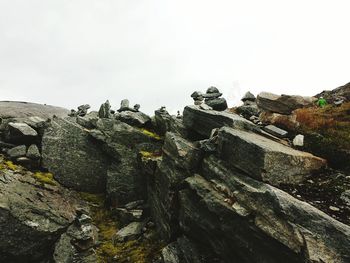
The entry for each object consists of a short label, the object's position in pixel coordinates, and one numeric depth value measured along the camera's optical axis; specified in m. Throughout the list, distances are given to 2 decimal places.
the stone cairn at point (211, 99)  22.56
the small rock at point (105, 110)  27.53
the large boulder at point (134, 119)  26.50
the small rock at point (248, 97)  25.66
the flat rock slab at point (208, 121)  17.14
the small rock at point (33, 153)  24.00
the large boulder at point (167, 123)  21.48
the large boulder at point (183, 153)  17.66
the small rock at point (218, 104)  22.53
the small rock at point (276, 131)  17.53
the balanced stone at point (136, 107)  29.89
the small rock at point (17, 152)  23.64
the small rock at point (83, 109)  32.84
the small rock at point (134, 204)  22.88
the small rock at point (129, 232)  20.16
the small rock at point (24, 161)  23.36
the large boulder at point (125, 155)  23.97
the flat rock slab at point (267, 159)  13.16
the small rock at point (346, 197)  11.74
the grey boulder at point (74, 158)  24.47
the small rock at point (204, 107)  20.70
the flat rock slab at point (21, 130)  25.28
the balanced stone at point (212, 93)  24.09
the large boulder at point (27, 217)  16.73
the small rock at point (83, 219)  17.34
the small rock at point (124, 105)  29.86
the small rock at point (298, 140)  16.34
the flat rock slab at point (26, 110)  34.19
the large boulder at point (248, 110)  22.15
